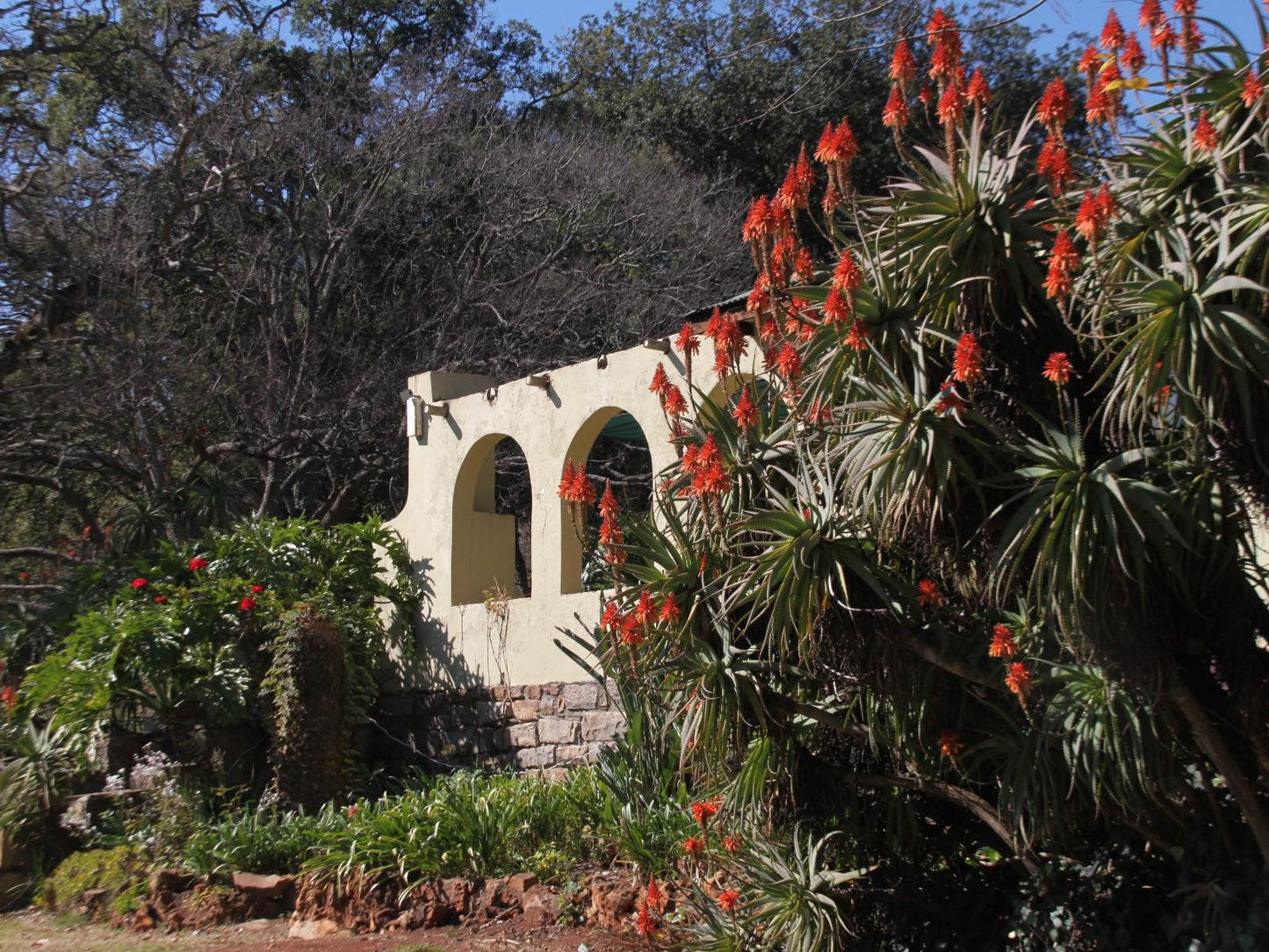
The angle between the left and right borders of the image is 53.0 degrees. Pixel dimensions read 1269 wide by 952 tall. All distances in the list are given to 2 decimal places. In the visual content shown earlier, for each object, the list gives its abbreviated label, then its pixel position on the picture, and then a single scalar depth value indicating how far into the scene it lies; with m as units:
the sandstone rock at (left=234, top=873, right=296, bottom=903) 8.07
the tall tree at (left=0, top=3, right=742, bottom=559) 13.01
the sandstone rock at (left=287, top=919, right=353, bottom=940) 7.55
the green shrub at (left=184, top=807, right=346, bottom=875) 8.48
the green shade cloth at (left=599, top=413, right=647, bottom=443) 11.28
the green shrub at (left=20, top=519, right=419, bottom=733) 9.95
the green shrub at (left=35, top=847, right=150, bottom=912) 8.59
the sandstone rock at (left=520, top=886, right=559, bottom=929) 7.04
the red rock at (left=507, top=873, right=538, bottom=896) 7.32
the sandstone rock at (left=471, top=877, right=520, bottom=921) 7.30
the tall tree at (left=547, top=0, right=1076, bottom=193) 16.66
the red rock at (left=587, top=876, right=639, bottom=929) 6.91
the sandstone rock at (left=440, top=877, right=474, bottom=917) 7.44
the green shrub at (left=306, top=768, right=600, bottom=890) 7.70
